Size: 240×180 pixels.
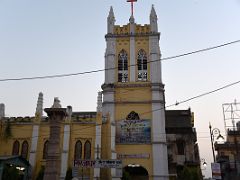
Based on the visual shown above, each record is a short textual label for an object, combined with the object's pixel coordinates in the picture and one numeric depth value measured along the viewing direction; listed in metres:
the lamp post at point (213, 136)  12.62
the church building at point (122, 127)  21.61
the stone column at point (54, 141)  14.89
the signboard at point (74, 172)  15.01
